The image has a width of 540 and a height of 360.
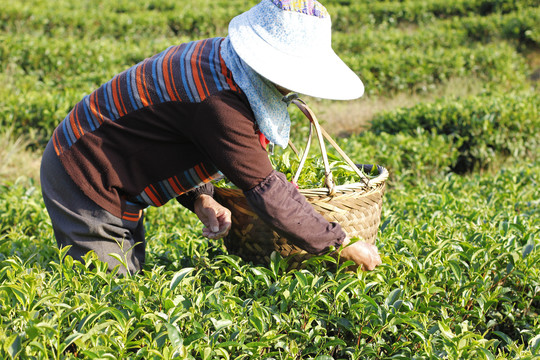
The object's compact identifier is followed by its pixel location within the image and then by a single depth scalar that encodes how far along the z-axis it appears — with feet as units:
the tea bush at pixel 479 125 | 23.78
